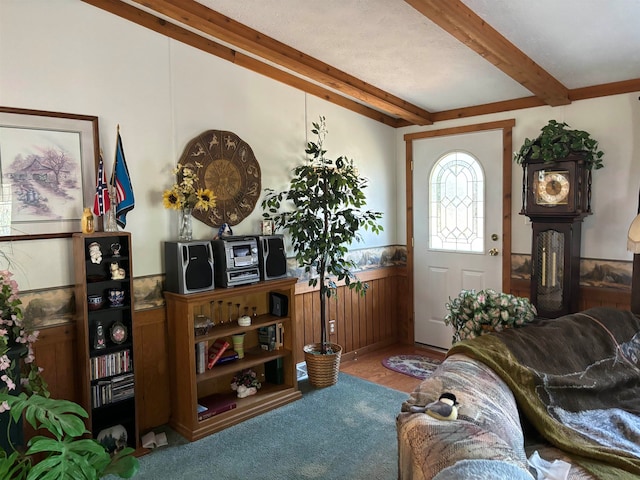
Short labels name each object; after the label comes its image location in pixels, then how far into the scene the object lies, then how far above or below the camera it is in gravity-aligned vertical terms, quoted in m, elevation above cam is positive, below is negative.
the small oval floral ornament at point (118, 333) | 2.88 -0.64
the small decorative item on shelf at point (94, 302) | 2.80 -0.45
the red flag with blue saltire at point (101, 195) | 2.82 +0.17
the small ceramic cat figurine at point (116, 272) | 2.86 -0.28
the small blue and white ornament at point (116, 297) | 2.88 -0.43
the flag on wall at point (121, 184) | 2.93 +0.24
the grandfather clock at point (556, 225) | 3.48 -0.07
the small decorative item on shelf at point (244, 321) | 3.48 -0.71
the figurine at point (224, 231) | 3.44 -0.07
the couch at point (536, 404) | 1.44 -0.70
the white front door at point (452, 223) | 4.29 -0.05
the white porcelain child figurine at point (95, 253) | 2.79 -0.17
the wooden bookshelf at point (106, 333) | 2.76 -0.63
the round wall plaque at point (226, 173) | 3.40 +0.35
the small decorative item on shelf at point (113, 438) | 2.84 -1.25
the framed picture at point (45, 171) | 2.64 +0.31
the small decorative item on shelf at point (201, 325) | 3.21 -0.68
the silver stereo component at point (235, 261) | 3.26 -0.27
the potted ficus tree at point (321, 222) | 3.72 -0.02
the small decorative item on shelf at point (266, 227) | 3.79 -0.05
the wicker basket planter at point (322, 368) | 3.83 -1.16
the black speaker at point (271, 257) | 3.50 -0.26
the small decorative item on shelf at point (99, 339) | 2.81 -0.66
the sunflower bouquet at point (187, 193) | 3.13 +0.19
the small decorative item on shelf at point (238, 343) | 3.55 -0.88
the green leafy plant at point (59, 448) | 1.73 -0.83
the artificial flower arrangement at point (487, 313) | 2.58 -0.51
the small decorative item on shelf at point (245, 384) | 3.53 -1.19
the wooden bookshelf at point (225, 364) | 3.10 -0.99
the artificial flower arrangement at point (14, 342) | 2.19 -0.56
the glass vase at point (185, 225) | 3.21 -0.02
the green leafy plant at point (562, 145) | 3.44 +0.49
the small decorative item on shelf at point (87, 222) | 2.78 +0.01
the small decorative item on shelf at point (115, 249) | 2.91 -0.15
